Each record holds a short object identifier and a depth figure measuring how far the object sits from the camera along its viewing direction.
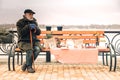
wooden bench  3.43
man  3.07
